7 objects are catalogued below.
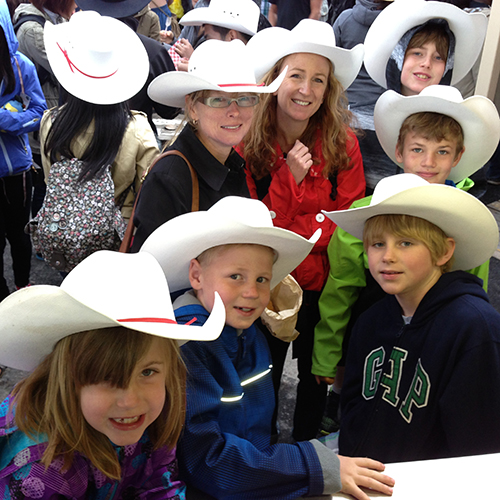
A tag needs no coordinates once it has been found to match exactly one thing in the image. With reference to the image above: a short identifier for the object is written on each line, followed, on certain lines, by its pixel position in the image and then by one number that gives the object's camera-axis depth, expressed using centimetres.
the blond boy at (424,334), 154
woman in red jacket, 228
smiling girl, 103
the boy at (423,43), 241
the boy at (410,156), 207
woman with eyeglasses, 188
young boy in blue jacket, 126
